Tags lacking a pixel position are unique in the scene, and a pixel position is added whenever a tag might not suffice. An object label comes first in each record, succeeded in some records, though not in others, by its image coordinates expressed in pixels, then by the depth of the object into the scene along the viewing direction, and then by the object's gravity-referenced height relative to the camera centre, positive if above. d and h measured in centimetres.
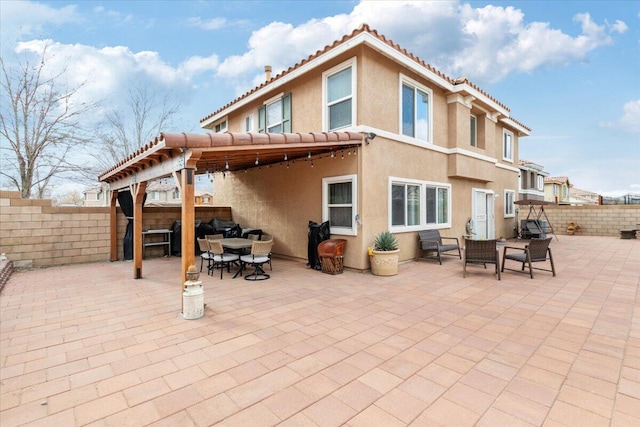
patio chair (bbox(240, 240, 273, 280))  645 -105
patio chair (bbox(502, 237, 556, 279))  671 -99
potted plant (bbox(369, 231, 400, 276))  692 -104
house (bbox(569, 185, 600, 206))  4153 +225
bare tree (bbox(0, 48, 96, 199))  1202 +372
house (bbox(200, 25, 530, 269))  722 +170
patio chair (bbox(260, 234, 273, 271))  995 -86
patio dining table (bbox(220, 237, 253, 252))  711 -79
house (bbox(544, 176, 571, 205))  3039 +243
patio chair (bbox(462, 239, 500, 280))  675 -96
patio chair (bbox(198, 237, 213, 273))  719 -88
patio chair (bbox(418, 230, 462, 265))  834 -92
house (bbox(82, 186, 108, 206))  3720 +179
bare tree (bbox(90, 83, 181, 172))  1873 +596
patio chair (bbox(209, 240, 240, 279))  663 -103
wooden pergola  448 +101
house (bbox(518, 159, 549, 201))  2108 +225
